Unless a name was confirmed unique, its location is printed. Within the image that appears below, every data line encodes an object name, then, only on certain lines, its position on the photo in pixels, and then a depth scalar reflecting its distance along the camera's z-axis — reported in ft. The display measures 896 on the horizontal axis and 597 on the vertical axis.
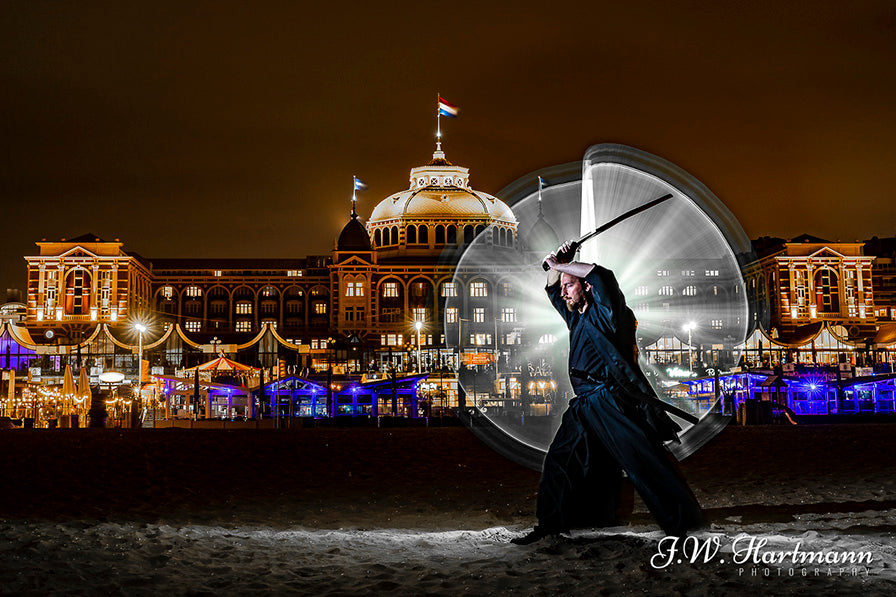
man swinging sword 32.40
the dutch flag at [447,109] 301.22
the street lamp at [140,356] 168.55
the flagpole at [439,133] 439.22
